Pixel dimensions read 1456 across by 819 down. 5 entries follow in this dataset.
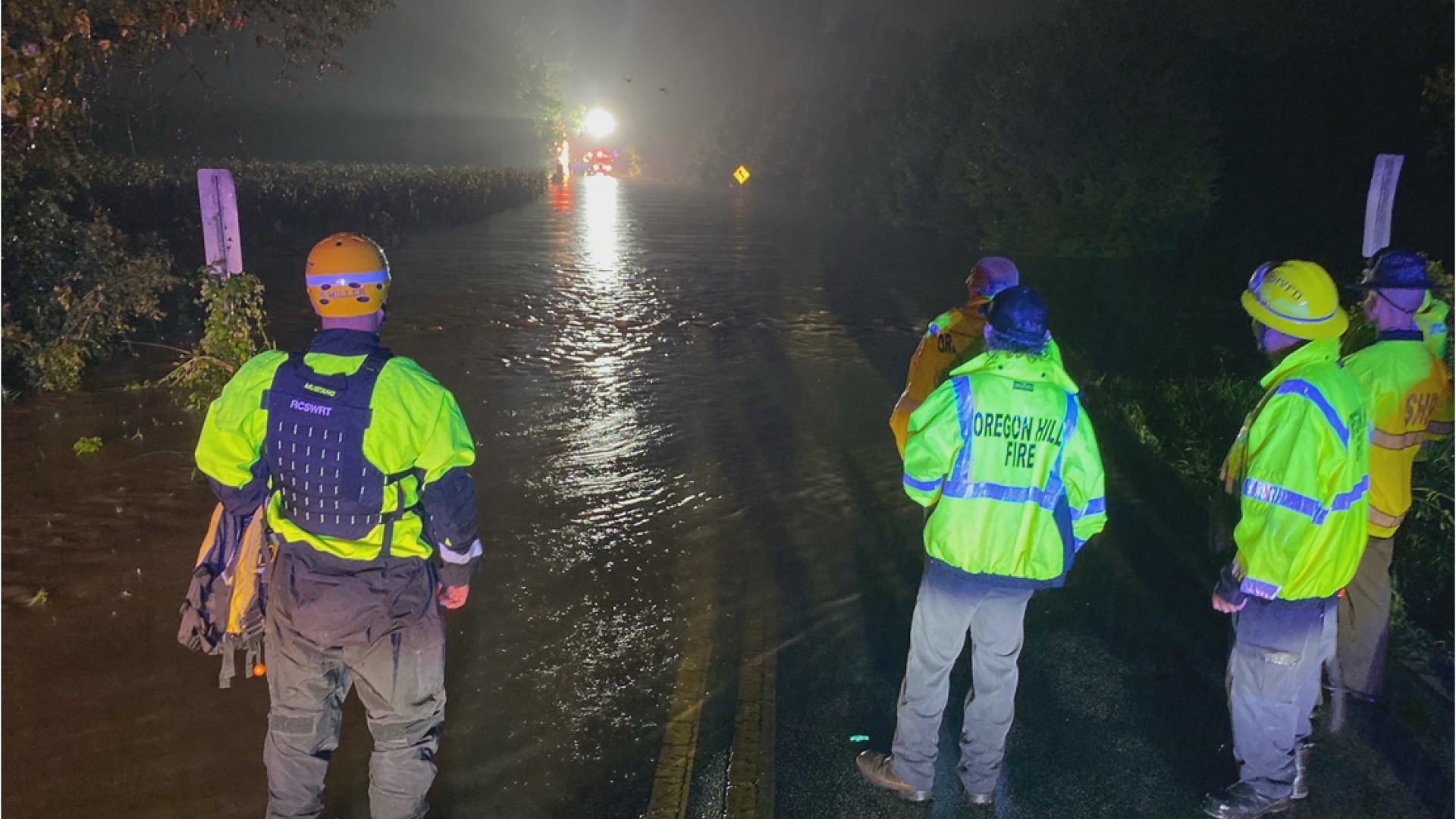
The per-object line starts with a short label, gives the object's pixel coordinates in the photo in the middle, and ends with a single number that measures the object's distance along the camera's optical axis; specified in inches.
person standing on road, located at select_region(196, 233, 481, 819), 118.2
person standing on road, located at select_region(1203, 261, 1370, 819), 124.3
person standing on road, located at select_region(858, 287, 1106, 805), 127.7
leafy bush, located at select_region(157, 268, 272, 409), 350.6
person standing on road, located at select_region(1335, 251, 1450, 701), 149.0
